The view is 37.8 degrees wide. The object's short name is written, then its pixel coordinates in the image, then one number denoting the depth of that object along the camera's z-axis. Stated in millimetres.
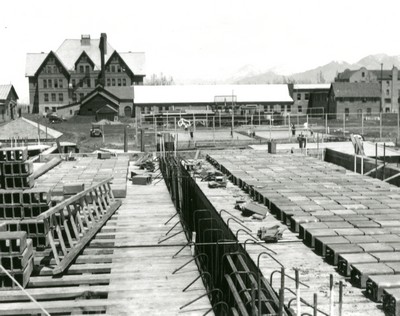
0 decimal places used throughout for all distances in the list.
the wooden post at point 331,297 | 6625
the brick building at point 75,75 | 99188
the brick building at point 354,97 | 89625
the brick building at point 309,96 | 94250
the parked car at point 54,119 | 79438
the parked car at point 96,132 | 60219
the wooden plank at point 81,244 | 11070
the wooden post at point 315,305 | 6699
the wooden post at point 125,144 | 38344
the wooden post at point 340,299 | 7289
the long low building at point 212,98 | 84812
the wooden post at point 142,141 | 38809
